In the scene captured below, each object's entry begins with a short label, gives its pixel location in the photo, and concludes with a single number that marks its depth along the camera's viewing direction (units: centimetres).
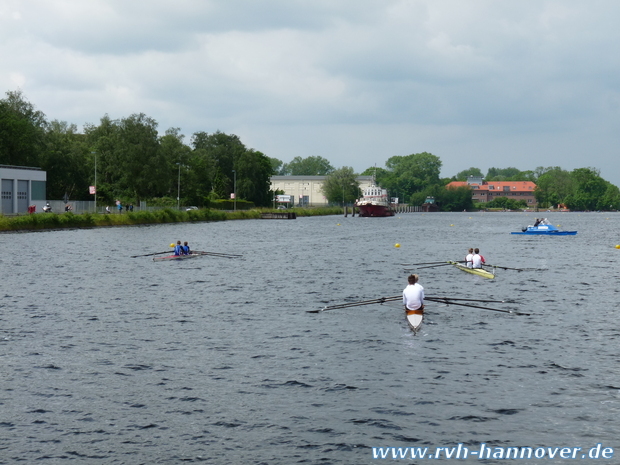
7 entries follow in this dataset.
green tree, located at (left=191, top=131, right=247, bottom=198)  17962
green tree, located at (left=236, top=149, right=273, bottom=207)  17675
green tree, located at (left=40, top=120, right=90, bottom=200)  12238
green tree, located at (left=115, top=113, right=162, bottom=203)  12569
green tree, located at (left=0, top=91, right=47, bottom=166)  11056
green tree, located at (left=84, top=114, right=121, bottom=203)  12925
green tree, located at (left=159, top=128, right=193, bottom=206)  13901
